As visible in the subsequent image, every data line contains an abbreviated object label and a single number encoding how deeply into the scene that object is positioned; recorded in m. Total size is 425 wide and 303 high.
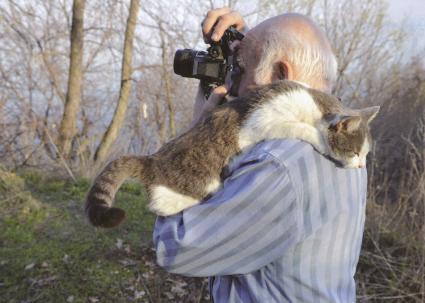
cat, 1.39
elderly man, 1.14
